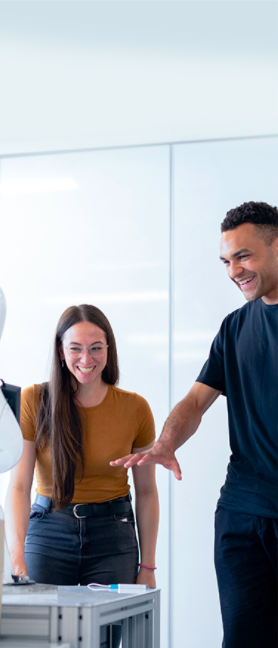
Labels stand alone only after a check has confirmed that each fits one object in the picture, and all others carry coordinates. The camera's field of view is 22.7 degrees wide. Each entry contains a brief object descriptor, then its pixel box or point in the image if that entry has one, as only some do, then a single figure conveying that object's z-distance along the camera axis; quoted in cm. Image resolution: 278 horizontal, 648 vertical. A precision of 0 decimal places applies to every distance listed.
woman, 202
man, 186
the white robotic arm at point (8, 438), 146
